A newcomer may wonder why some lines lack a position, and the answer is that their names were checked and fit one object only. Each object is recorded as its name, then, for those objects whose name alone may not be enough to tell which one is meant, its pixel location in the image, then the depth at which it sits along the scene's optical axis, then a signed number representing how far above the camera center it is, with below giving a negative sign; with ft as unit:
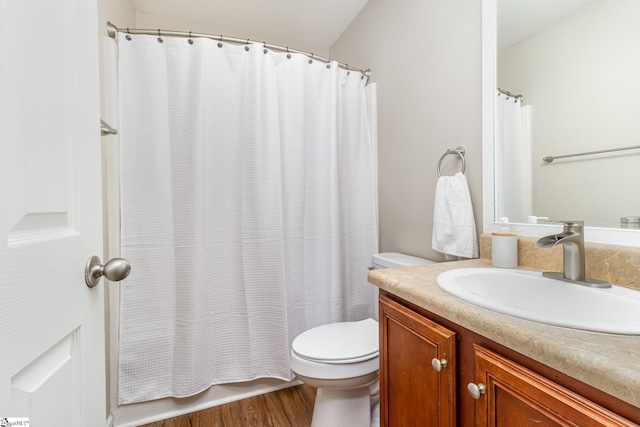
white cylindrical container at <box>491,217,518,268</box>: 3.25 -0.48
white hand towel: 4.00 -0.16
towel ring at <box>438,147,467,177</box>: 4.22 +0.86
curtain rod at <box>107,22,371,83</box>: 4.42 +3.02
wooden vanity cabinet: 1.44 -1.15
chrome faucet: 2.54 -0.36
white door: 1.23 +0.01
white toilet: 3.84 -2.20
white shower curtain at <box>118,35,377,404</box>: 4.60 +0.01
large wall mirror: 2.67 +1.04
